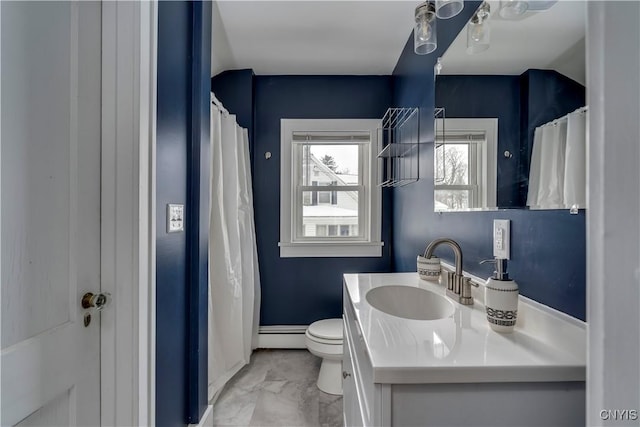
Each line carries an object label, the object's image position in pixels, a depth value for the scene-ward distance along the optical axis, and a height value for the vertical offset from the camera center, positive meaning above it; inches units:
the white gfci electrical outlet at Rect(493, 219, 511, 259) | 36.9 -3.4
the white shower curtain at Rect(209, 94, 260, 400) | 66.4 -11.4
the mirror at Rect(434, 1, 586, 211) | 27.1 +13.1
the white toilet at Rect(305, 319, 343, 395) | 66.9 -34.7
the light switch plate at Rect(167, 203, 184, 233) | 40.8 -0.9
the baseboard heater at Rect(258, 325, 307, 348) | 90.5 -41.6
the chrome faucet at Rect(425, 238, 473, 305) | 40.7 -11.0
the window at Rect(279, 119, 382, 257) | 91.7 +8.1
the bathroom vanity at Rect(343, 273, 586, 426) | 23.7 -14.3
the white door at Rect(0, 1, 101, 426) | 22.7 +0.2
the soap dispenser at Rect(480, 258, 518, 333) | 30.9 -10.5
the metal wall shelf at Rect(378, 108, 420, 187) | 71.9 +19.0
